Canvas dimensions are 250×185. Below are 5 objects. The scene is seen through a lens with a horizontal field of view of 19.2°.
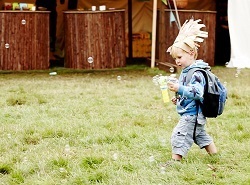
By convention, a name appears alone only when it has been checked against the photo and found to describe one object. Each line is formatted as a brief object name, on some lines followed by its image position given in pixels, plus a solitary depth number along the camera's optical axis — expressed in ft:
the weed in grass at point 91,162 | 18.32
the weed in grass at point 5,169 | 18.04
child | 18.21
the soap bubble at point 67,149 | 20.32
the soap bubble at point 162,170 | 17.43
